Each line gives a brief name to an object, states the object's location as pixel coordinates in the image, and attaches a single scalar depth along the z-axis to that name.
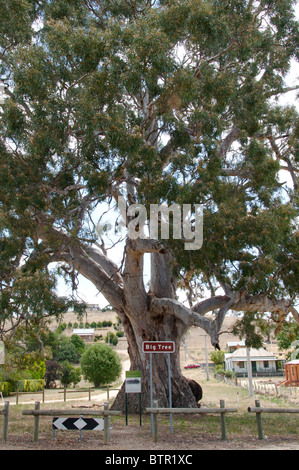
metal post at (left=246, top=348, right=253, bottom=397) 22.70
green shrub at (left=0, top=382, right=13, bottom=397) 32.53
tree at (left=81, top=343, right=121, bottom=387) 34.88
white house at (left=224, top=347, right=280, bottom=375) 42.62
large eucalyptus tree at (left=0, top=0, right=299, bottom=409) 10.83
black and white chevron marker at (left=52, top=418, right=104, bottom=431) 8.07
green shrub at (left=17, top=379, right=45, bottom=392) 34.60
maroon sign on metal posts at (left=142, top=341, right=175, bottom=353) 10.81
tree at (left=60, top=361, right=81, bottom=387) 39.34
